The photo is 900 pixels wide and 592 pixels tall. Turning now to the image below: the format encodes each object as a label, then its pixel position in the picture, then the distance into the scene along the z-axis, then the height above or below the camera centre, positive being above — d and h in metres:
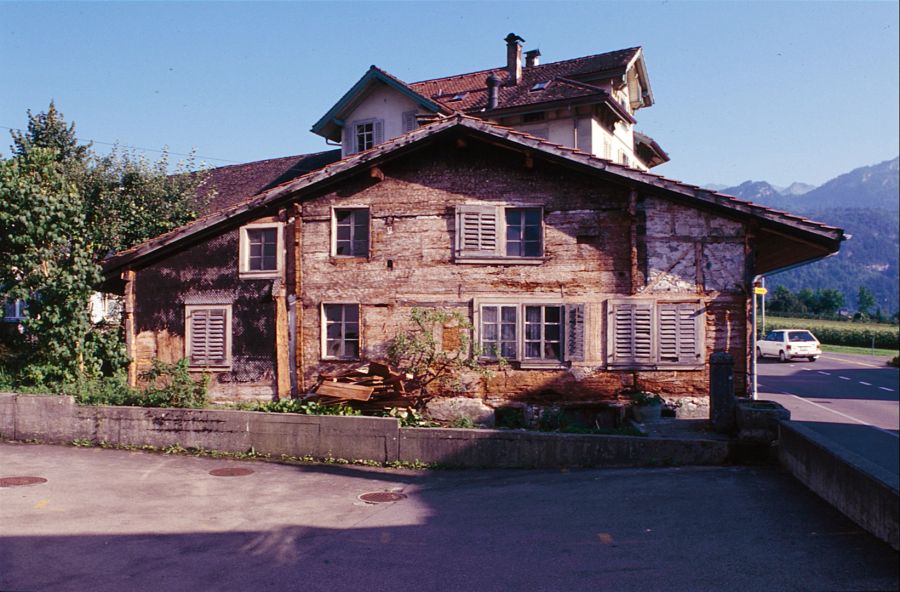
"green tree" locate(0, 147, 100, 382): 15.70 +1.23
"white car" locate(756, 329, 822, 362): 36.91 -0.94
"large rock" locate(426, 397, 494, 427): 15.52 -1.75
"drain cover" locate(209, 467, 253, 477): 11.59 -2.30
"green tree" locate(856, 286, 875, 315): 100.56 +3.69
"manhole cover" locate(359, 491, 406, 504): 9.95 -2.32
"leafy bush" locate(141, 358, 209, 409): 14.33 -1.28
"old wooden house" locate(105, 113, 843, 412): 14.84 +1.24
